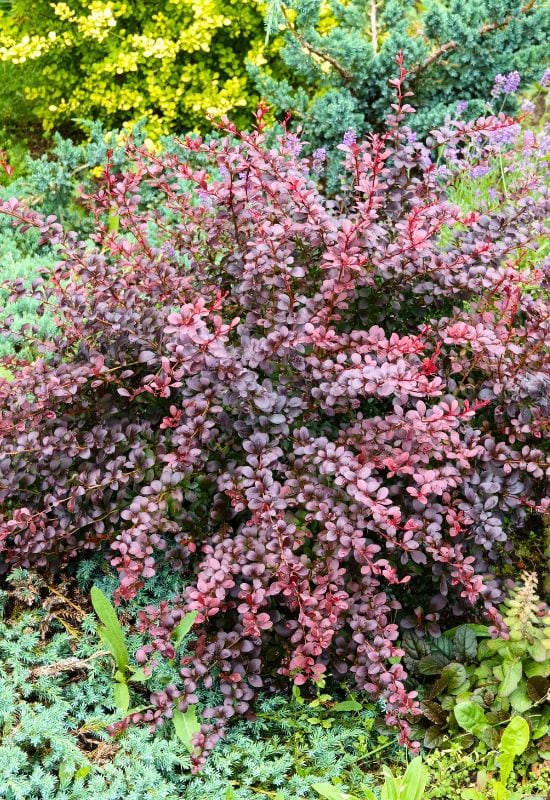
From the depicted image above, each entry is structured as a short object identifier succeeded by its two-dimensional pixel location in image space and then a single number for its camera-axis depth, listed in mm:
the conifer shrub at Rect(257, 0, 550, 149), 3879
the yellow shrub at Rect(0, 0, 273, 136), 4609
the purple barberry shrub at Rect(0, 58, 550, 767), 2018
